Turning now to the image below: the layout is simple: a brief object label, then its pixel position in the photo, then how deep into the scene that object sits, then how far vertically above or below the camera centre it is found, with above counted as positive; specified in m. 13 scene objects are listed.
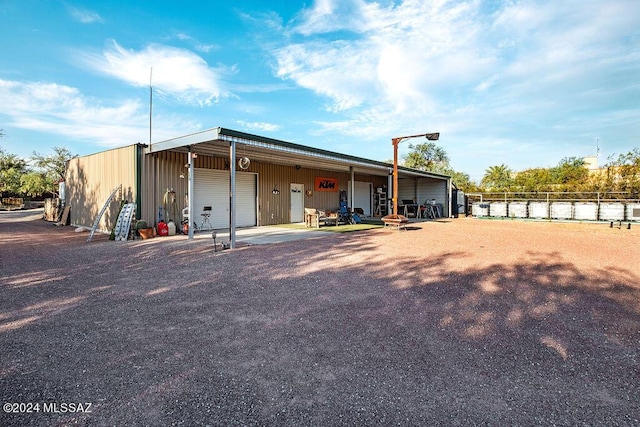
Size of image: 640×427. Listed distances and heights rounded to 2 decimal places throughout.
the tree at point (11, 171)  26.98 +3.31
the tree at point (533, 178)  26.28 +2.85
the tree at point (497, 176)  31.27 +3.42
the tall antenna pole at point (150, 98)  9.91 +3.53
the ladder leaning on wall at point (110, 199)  9.12 +0.31
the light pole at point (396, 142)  10.80 +2.45
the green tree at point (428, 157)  33.12 +5.46
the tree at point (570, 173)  19.98 +3.24
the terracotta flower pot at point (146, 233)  9.38 -0.71
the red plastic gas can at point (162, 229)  9.82 -0.62
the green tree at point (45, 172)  29.20 +3.47
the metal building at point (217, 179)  9.57 +1.17
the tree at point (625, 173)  17.92 +2.16
